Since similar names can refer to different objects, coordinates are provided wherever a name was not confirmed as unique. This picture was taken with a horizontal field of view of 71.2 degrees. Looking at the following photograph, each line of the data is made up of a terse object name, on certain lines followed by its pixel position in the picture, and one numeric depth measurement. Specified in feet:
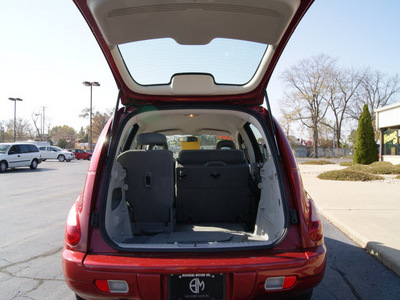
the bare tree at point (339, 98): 145.60
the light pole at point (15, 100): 162.14
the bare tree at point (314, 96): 141.49
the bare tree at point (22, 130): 207.21
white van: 57.97
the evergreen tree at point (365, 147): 69.02
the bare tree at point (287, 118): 150.61
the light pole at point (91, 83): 120.16
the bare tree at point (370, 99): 163.02
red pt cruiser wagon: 5.83
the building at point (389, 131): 68.06
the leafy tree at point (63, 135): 271.69
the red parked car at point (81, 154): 128.16
